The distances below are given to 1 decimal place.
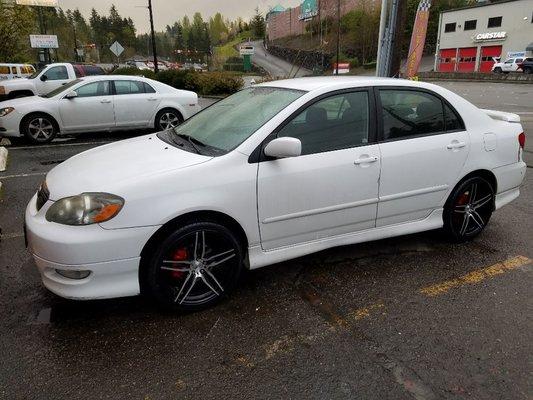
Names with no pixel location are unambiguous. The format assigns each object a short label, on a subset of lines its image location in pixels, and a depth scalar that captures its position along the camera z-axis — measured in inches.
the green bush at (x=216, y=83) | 823.1
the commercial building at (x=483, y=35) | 1819.6
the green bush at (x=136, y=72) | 1004.7
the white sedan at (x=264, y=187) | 108.2
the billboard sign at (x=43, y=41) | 1343.6
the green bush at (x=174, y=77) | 909.8
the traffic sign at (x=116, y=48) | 965.1
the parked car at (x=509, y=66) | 1555.1
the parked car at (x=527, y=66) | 1439.8
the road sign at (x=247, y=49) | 1293.9
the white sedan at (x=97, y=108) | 356.8
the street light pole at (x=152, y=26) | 965.8
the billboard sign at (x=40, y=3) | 1129.3
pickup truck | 540.4
